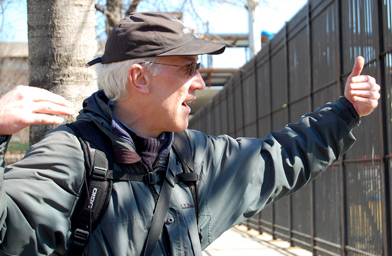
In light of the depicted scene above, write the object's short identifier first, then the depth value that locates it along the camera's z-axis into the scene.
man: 2.24
